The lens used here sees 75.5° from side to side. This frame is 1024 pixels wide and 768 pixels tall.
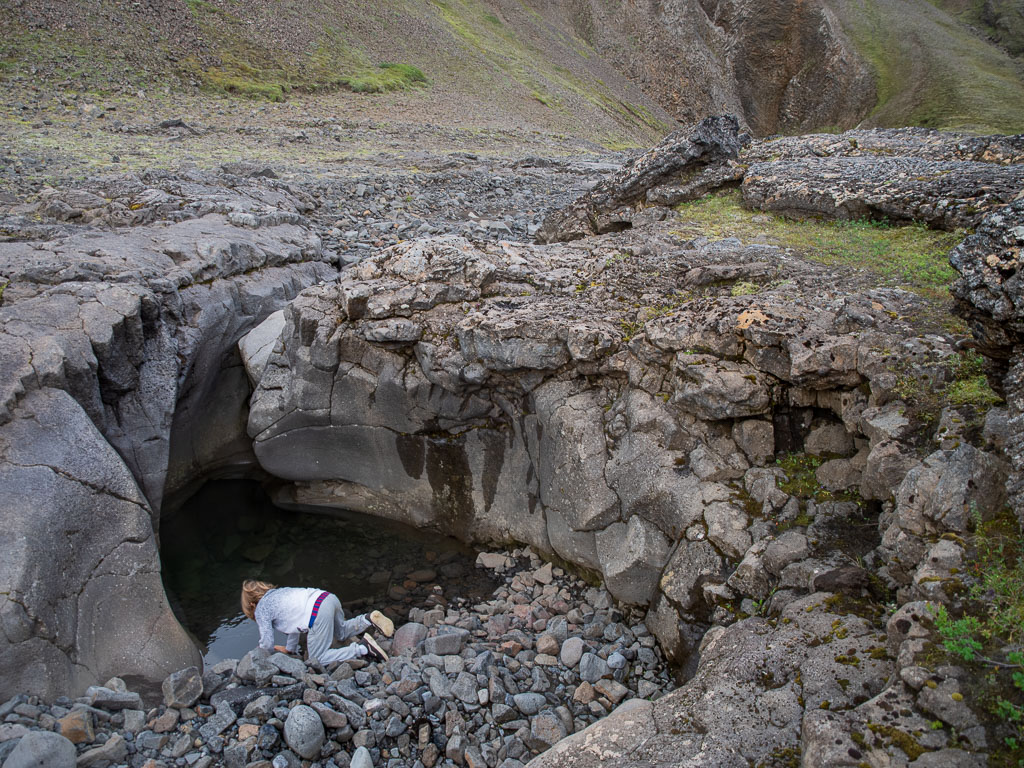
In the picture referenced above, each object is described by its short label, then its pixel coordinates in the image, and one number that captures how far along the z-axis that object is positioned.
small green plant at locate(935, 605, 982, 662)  3.80
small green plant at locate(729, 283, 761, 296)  8.20
